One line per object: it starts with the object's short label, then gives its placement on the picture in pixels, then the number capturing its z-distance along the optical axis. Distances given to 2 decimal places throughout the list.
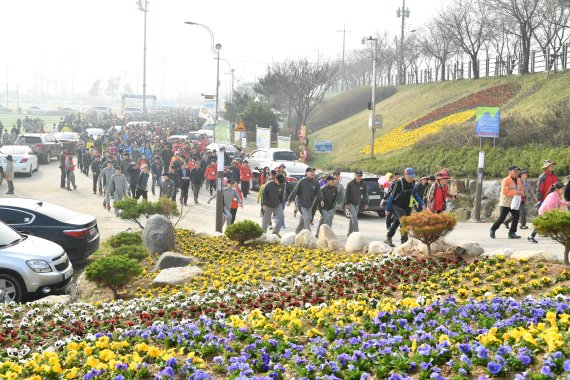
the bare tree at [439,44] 54.22
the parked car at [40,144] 37.44
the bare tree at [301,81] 54.19
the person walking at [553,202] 12.99
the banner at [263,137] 37.91
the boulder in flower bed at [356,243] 13.08
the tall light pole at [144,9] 84.31
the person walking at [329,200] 15.76
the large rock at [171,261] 13.05
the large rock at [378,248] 12.47
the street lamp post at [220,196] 17.16
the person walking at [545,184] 15.48
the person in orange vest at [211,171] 25.48
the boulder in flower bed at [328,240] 13.54
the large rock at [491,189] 22.39
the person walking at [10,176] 25.44
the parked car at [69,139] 43.06
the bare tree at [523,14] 40.78
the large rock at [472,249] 11.24
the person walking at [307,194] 15.87
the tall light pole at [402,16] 62.80
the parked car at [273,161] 28.06
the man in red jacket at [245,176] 25.83
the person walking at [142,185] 21.52
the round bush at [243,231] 14.20
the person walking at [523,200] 15.89
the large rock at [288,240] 14.35
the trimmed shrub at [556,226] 9.52
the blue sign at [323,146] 32.42
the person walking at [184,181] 24.02
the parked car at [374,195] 21.59
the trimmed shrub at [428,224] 10.93
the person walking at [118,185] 21.31
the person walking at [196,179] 24.73
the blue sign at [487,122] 23.55
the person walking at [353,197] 16.00
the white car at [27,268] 11.21
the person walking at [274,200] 16.30
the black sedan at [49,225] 13.70
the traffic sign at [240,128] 35.69
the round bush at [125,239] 15.12
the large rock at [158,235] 14.67
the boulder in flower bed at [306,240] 13.98
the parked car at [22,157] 30.81
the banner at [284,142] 35.91
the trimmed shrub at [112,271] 10.99
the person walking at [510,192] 14.35
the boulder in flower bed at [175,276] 11.52
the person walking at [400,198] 14.13
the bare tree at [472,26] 48.50
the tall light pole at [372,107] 34.06
